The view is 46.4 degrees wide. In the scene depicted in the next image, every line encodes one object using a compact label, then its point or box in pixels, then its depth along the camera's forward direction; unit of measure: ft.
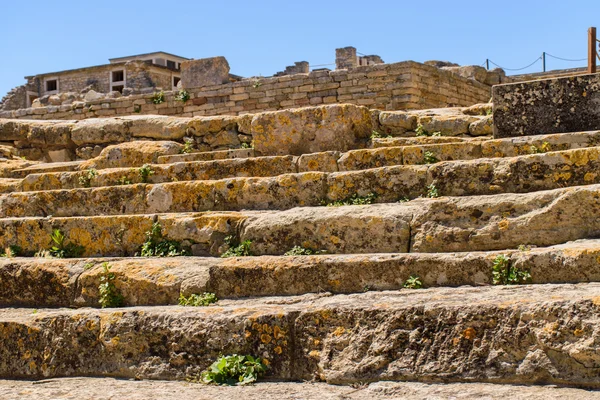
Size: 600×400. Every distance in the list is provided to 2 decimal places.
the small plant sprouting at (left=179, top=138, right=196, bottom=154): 23.18
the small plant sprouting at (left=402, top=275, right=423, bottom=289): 12.39
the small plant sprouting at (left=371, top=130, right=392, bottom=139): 21.17
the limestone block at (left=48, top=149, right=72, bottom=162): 27.17
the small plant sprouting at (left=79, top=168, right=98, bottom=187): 20.67
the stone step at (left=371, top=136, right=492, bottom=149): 19.73
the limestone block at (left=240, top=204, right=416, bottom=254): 13.92
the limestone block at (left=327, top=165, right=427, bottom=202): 15.66
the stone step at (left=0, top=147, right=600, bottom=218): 14.25
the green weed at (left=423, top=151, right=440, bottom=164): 17.12
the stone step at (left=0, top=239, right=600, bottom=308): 11.82
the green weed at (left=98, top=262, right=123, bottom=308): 14.21
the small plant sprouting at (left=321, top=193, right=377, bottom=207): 15.93
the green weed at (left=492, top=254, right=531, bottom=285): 11.82
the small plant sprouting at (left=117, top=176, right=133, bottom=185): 20.10
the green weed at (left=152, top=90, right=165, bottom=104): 49.65
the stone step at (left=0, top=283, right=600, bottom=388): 9.71
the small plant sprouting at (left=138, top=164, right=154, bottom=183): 19.89
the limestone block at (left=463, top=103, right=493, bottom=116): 25.35
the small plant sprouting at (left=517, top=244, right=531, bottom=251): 12.30
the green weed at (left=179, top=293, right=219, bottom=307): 13.19
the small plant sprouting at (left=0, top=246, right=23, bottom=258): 17.19
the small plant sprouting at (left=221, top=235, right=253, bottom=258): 14.94
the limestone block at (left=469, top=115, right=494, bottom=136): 21.72
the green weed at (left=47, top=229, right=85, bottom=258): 16.72
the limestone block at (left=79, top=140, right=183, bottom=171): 22.65
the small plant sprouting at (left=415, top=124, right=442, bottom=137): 22.21
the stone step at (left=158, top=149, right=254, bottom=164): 21.40
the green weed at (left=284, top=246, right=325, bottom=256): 14.35
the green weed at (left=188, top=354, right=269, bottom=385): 11.21
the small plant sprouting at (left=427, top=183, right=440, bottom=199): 15.15
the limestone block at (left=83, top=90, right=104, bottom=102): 52.42
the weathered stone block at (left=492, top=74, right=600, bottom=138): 17.21
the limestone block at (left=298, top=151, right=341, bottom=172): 18.19
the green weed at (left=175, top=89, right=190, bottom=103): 49.83
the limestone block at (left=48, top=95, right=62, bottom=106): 60.29
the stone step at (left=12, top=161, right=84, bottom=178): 23.09
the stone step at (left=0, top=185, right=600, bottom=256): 12.69
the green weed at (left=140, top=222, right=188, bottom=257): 15.70
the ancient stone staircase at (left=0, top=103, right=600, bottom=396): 10.27
